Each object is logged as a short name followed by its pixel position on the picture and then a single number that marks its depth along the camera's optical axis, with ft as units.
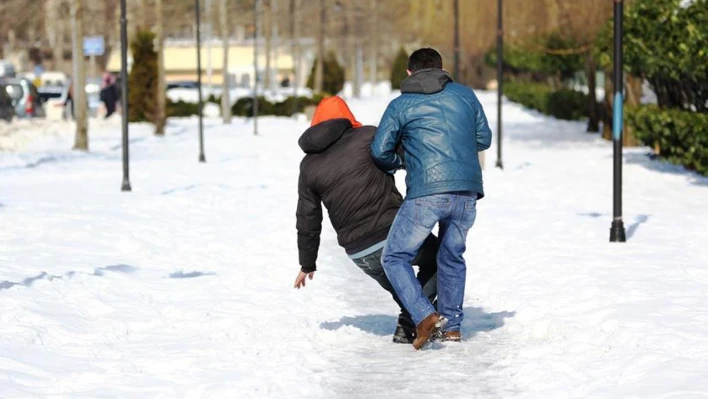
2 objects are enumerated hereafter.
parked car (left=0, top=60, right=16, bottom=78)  292.84
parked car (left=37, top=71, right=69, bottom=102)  222.07
